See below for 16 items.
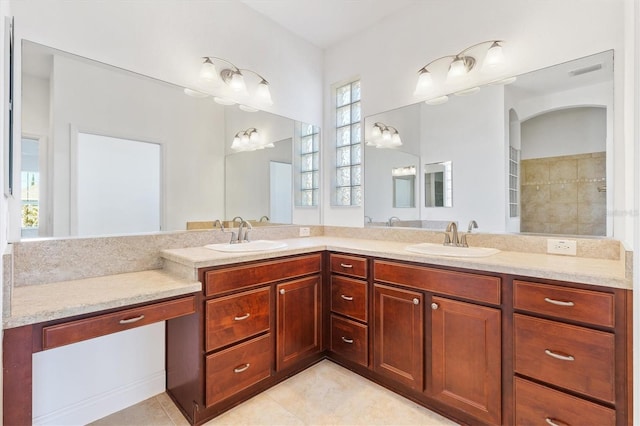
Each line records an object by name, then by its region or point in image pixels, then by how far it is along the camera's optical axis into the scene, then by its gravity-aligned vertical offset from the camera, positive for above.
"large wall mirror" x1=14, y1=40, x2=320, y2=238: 1.58 +0.37
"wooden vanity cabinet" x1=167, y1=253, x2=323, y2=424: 1.66 -0.75
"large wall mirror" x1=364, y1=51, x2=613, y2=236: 1.73 +0.41
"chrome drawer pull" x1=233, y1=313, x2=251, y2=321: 1.78 -0.62
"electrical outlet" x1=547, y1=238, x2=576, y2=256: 1.75 -0.19
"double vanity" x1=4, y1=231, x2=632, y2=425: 1.24 -0.57
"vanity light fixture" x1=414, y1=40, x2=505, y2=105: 2.04 +1.06
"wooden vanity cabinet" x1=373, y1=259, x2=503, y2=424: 1.54 -0.69
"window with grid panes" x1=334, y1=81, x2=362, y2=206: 2.91 +0.65
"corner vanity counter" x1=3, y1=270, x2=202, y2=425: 1.11 -0.44
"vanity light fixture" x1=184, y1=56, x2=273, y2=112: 2.22 +1.00
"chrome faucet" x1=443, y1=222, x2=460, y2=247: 2.11 -0.16
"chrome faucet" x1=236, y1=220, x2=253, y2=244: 2.34 -0.15
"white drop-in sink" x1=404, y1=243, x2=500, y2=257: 1.84 -0.24
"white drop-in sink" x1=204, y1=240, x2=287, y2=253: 2.03 -0.24
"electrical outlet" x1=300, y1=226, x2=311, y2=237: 2.91 -0.18
